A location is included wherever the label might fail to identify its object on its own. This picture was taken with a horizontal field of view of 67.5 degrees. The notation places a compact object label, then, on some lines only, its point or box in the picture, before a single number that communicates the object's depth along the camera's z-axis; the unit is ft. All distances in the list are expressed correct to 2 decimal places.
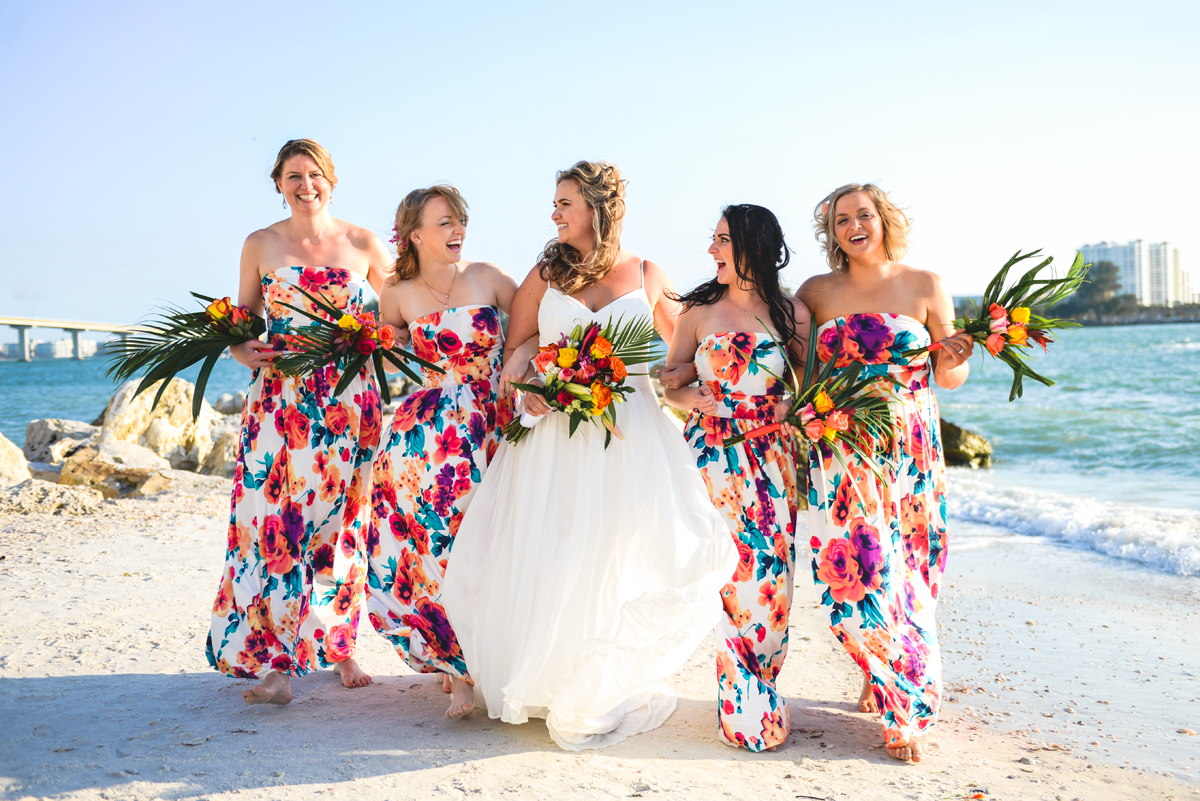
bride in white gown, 13.01
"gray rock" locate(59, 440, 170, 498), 36.76
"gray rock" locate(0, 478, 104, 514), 30.68
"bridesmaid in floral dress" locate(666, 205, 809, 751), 13.85
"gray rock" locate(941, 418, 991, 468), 57.06
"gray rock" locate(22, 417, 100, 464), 50.98
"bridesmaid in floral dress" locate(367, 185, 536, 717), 14.82
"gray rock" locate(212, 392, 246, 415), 91.24
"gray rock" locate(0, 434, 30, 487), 38.54
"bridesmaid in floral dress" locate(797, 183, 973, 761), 13.58
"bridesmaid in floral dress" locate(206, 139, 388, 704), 15.67
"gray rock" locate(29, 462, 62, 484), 42.01
